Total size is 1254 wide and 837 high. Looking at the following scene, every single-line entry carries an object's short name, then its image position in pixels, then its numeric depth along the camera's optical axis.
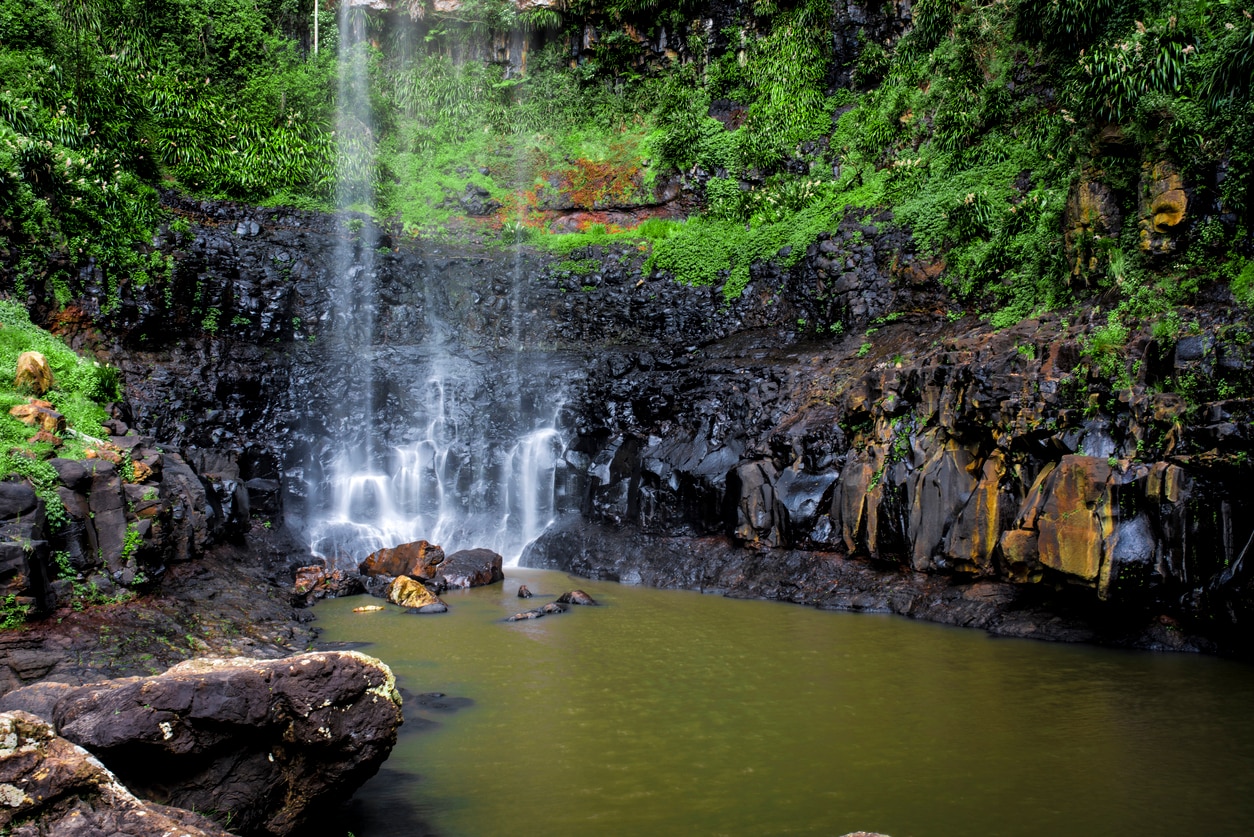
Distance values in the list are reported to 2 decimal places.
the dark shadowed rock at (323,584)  14.12
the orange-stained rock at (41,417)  9.54
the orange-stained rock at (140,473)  10.43
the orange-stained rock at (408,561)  15.64
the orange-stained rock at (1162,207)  13.06
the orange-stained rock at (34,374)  10.27
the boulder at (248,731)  4.72
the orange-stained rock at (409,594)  13.60
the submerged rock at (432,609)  13.16
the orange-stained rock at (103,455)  9.86
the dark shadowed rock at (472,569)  15.36
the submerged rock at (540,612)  12.59
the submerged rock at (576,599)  13.87
